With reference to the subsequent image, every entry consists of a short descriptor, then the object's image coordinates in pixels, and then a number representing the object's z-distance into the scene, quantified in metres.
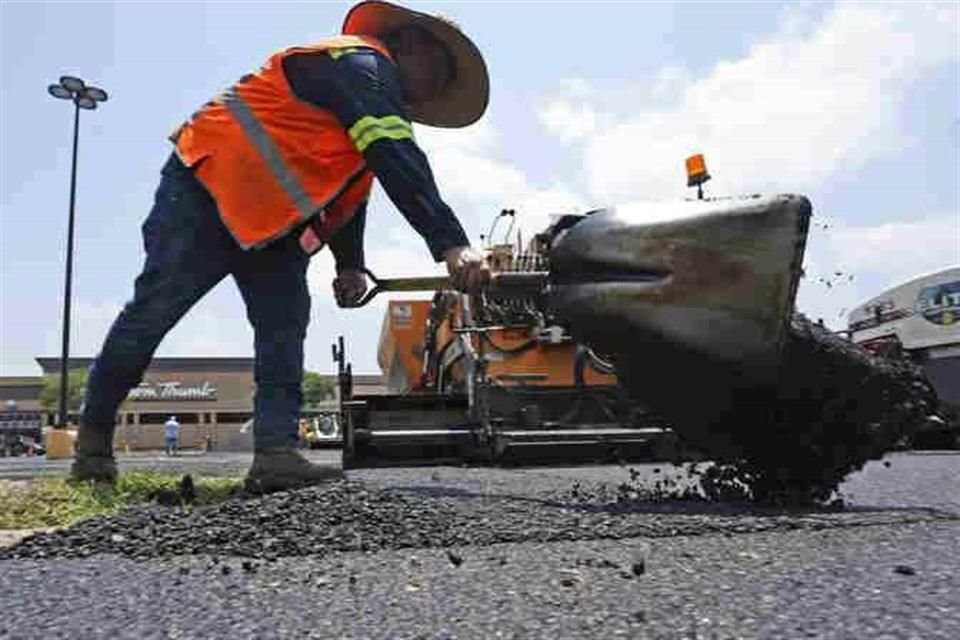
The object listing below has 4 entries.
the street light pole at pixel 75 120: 22.03
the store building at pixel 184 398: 63.09
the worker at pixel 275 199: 3.17
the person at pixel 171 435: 26.36
